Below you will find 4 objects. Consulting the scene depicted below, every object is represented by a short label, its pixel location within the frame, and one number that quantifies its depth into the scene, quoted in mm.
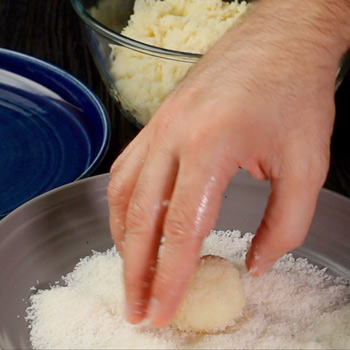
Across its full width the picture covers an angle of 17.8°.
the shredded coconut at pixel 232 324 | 623
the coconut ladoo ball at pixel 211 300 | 621
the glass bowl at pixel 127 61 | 743
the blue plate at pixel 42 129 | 768
